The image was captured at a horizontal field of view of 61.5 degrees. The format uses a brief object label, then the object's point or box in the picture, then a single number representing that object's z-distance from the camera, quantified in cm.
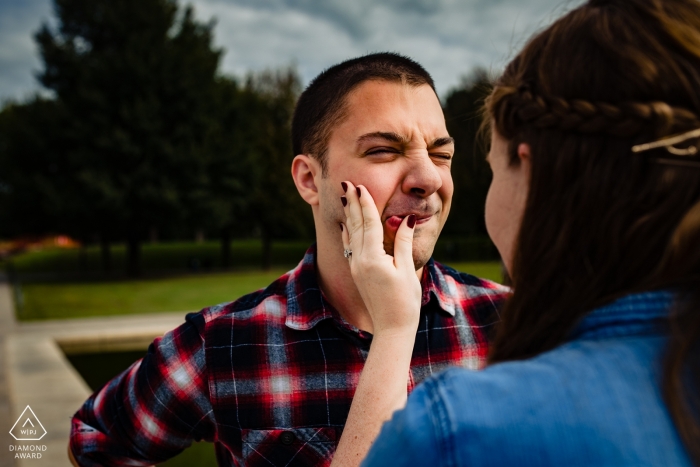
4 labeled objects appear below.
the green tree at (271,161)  2747
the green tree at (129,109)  2197
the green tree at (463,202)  2657
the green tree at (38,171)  2216
